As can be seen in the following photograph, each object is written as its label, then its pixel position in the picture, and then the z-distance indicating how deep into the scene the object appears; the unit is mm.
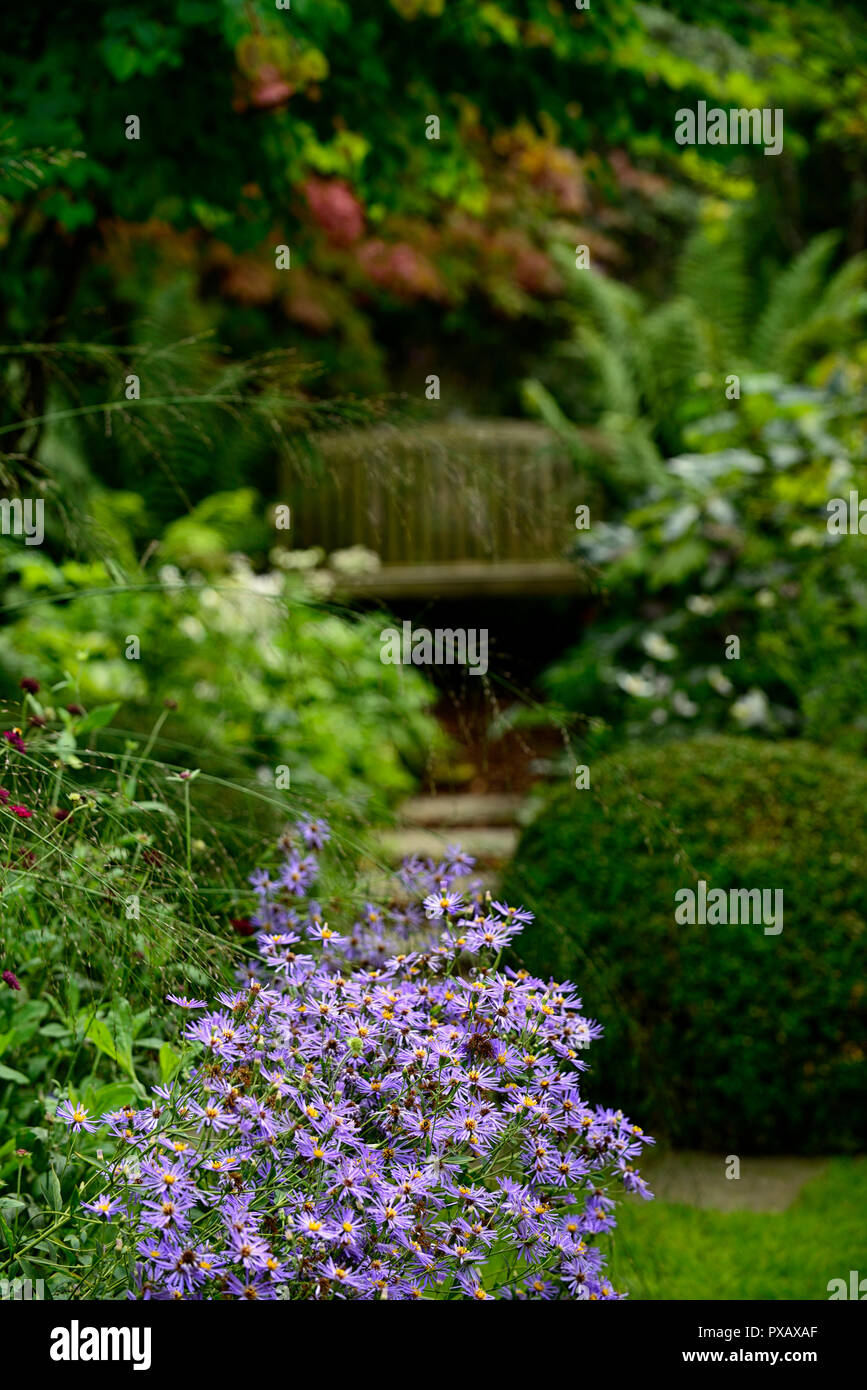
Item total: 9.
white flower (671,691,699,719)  4781
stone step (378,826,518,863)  4373
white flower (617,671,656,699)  4914
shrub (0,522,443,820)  3428
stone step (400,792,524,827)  5045
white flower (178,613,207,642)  4686
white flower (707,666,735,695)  4824
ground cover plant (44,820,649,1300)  1432
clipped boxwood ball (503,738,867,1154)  3043
